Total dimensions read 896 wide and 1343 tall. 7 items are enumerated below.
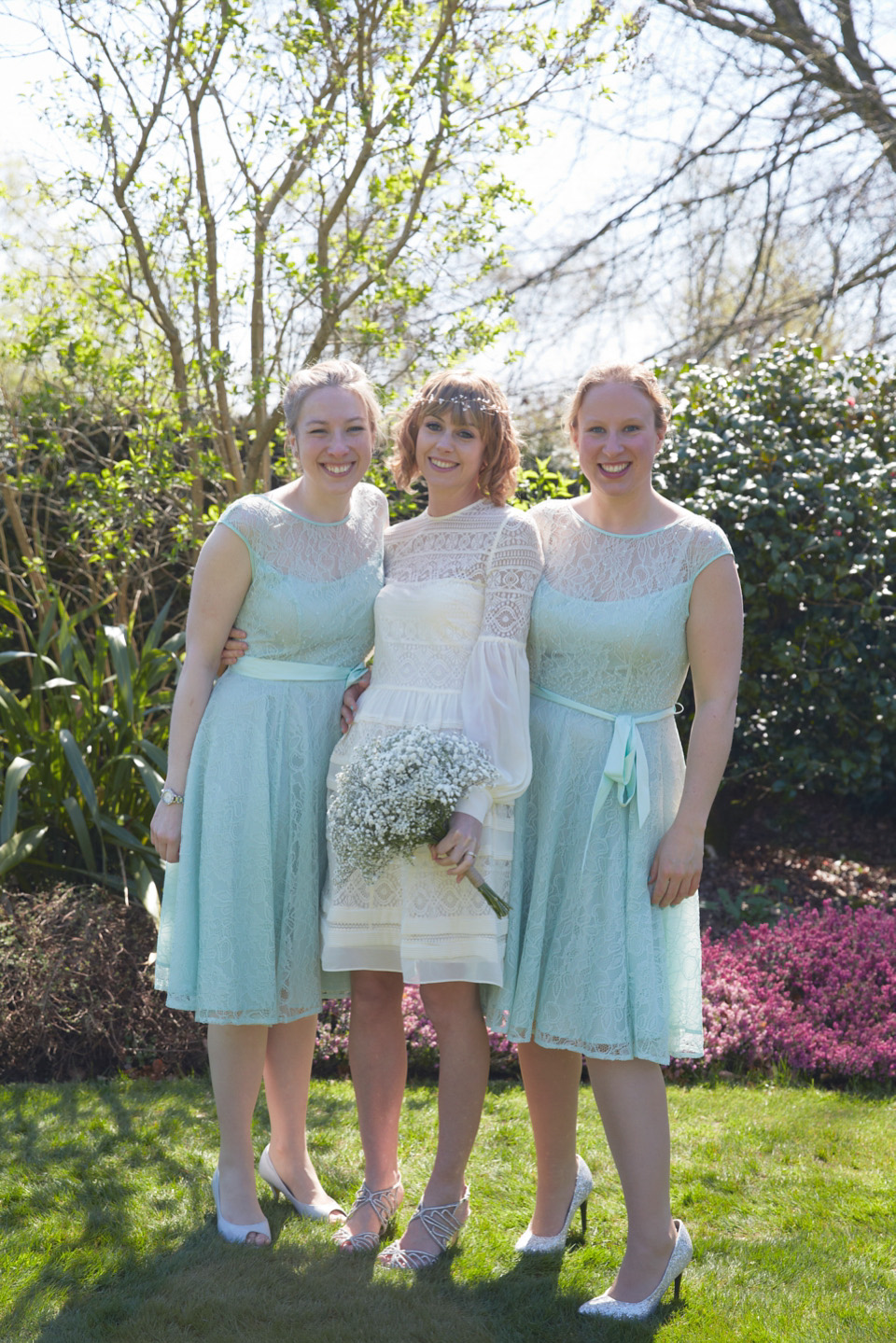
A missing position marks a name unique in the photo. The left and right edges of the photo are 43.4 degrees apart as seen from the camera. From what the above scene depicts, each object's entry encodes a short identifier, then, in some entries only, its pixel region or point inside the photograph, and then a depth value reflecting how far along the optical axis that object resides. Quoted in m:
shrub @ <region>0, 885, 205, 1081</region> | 3.86
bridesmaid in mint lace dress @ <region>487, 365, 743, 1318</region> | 2.53
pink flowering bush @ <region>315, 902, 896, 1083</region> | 4.07
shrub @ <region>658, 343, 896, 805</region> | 5.27
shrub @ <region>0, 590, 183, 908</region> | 4.35
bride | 2.58
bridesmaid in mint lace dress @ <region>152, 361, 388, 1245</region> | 2.74
